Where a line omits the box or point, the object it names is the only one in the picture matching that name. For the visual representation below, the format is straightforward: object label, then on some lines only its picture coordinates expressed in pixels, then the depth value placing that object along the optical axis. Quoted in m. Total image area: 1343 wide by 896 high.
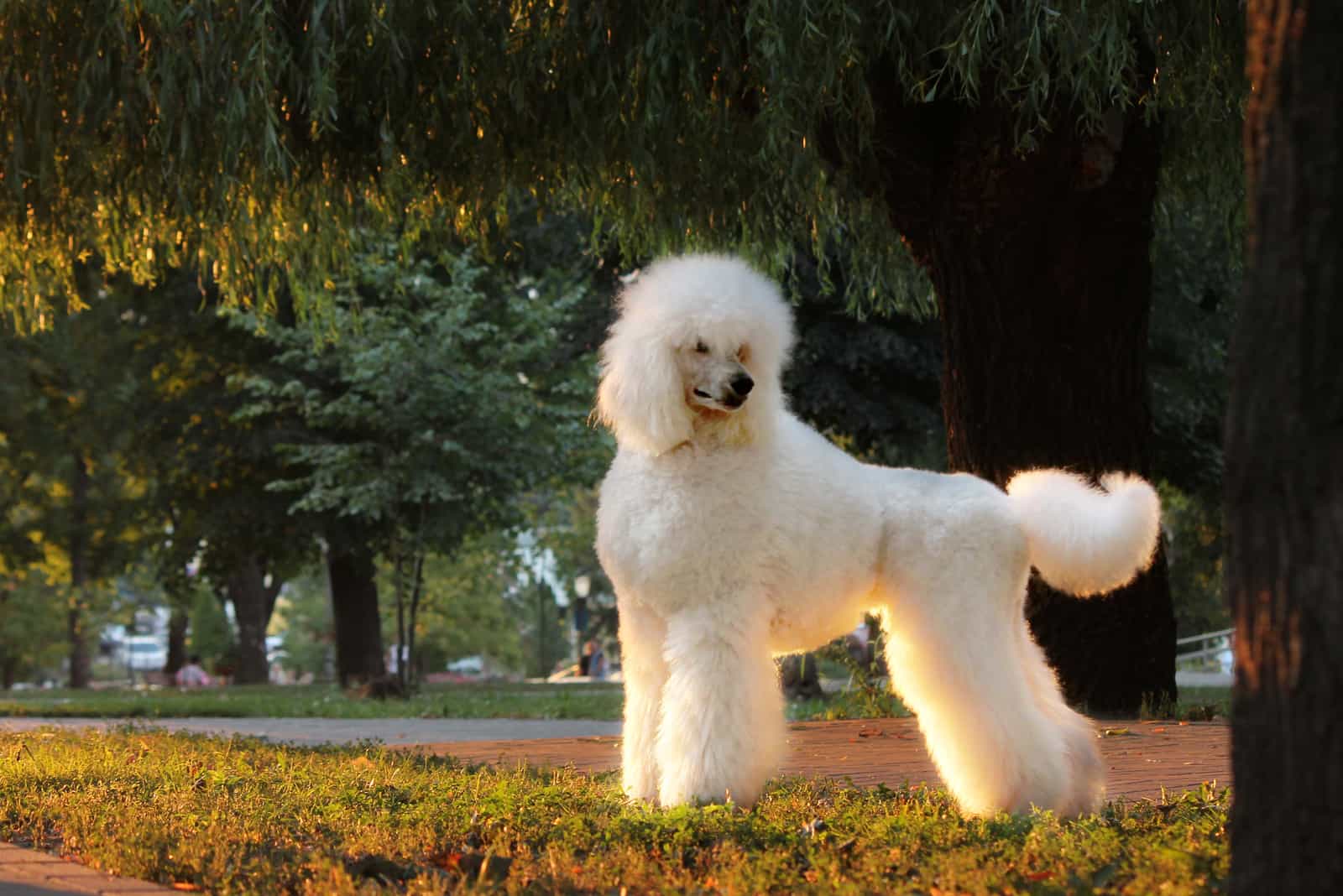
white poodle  5.09
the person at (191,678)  38.40
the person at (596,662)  41.12
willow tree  8.12
